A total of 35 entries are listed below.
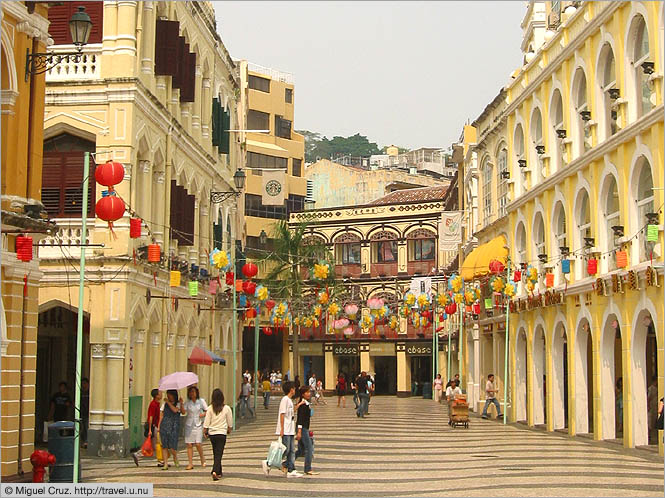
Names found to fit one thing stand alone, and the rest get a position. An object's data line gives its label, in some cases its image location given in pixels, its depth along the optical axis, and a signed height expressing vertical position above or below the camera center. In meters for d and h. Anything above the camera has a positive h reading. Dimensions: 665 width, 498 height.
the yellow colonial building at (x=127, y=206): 23.81 +3.90
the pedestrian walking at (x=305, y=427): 18.48 -1.14
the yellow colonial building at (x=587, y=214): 23.33 +3.99
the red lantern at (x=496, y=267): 32.88 +3.05
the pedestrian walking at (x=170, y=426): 19.75 -1.19
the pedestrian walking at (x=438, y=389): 52.19 -1.31
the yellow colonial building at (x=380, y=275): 63.97 +5.51
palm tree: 53.09 +5.19
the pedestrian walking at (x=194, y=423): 19.73 -1.13
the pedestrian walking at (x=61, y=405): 23.02 -0.91
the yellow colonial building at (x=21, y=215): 17.14 +2.38
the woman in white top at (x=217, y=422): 17.88 -1.02
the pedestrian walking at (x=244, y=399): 38.96 -1.32
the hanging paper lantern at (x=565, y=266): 27.95 +2.61
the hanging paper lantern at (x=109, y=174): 17.94 +3.28
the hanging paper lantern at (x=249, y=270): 30.67 +2.76
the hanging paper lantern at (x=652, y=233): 21.02 +2.63
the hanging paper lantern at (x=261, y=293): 32.84 +2.23
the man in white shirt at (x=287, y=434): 18.03 -1.22
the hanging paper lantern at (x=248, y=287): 31.86 +2.34
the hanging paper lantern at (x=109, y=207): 18.38 +2.77
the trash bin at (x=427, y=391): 60.49 -1.61
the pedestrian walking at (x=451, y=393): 31.97 -1.00
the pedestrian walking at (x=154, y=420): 20.64 -1.13
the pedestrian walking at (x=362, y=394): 37.31 -1.12
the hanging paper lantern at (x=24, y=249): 16.94 +1.88
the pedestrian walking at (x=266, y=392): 45.86 -1.24
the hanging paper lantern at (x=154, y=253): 23.72 +2.53
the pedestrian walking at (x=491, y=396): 35.43 -1.13
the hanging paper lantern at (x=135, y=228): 22.08 +2.89
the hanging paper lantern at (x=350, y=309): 42.06 +2.21
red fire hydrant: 16.34 -1.54
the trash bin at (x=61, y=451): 16.73 -1.40
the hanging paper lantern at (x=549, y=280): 29.52 +2.36
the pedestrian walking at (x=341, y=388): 45.38 -1.07
